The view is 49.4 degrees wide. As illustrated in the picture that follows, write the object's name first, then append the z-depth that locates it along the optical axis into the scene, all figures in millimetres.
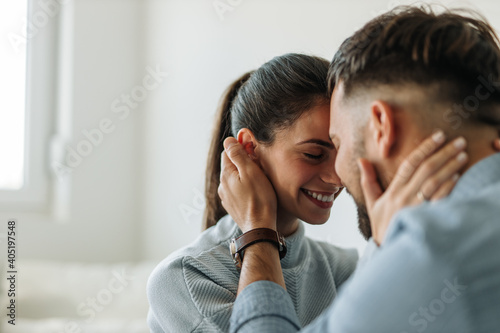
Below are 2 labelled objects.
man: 788
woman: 1315
